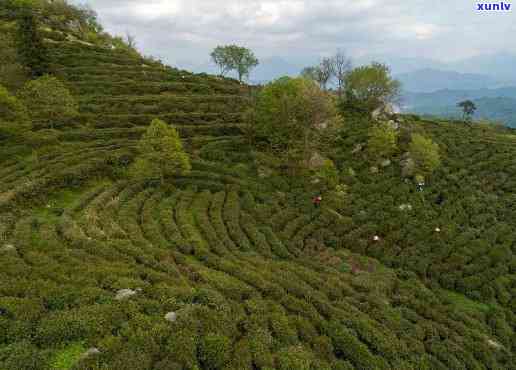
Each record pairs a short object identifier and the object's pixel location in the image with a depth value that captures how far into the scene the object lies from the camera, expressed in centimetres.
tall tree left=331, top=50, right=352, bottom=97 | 8017
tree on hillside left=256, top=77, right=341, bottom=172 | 4016
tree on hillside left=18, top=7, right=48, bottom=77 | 5988
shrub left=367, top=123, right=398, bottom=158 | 4453
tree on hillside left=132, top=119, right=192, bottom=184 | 3341
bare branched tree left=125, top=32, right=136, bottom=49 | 12053
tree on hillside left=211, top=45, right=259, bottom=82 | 10069
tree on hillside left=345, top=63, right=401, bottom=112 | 6244
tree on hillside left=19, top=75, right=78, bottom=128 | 3959
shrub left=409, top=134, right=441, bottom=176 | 4234
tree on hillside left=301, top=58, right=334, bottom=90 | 8244
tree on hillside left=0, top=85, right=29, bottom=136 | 3606
